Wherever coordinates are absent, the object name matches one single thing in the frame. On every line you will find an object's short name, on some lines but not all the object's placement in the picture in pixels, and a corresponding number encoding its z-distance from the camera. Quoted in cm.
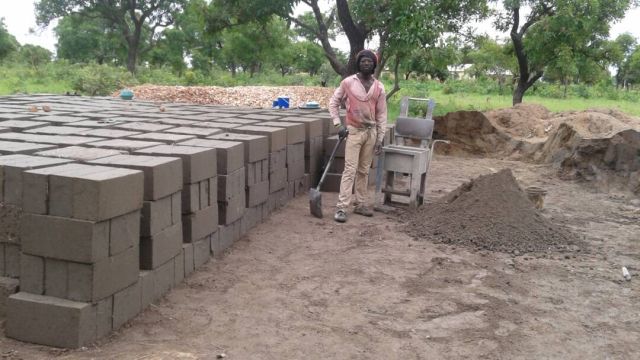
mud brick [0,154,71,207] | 385
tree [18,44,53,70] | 3989
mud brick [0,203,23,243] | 387
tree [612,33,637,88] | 4384
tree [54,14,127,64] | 3189
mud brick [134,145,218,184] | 476
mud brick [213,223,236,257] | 557
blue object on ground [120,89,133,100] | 1240
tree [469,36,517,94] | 1767
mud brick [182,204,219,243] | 491
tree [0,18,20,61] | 3988
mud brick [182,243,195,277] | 488
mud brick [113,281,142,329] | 388
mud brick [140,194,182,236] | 417
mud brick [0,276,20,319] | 388
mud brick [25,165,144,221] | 352
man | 694
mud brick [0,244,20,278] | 391
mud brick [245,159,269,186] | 625
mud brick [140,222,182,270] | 424
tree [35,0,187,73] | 2752
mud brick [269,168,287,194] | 703
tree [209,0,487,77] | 1091
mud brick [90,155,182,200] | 417
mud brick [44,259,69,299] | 362
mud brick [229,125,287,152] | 675
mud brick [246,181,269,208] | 633
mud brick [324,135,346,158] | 849
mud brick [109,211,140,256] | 372
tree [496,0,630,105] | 1335
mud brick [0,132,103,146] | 521
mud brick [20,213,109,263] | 353
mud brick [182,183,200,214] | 483
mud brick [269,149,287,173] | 692
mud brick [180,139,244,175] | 545
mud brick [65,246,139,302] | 359
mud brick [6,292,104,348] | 357
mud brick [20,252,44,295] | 369
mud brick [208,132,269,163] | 609
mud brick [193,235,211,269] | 508
